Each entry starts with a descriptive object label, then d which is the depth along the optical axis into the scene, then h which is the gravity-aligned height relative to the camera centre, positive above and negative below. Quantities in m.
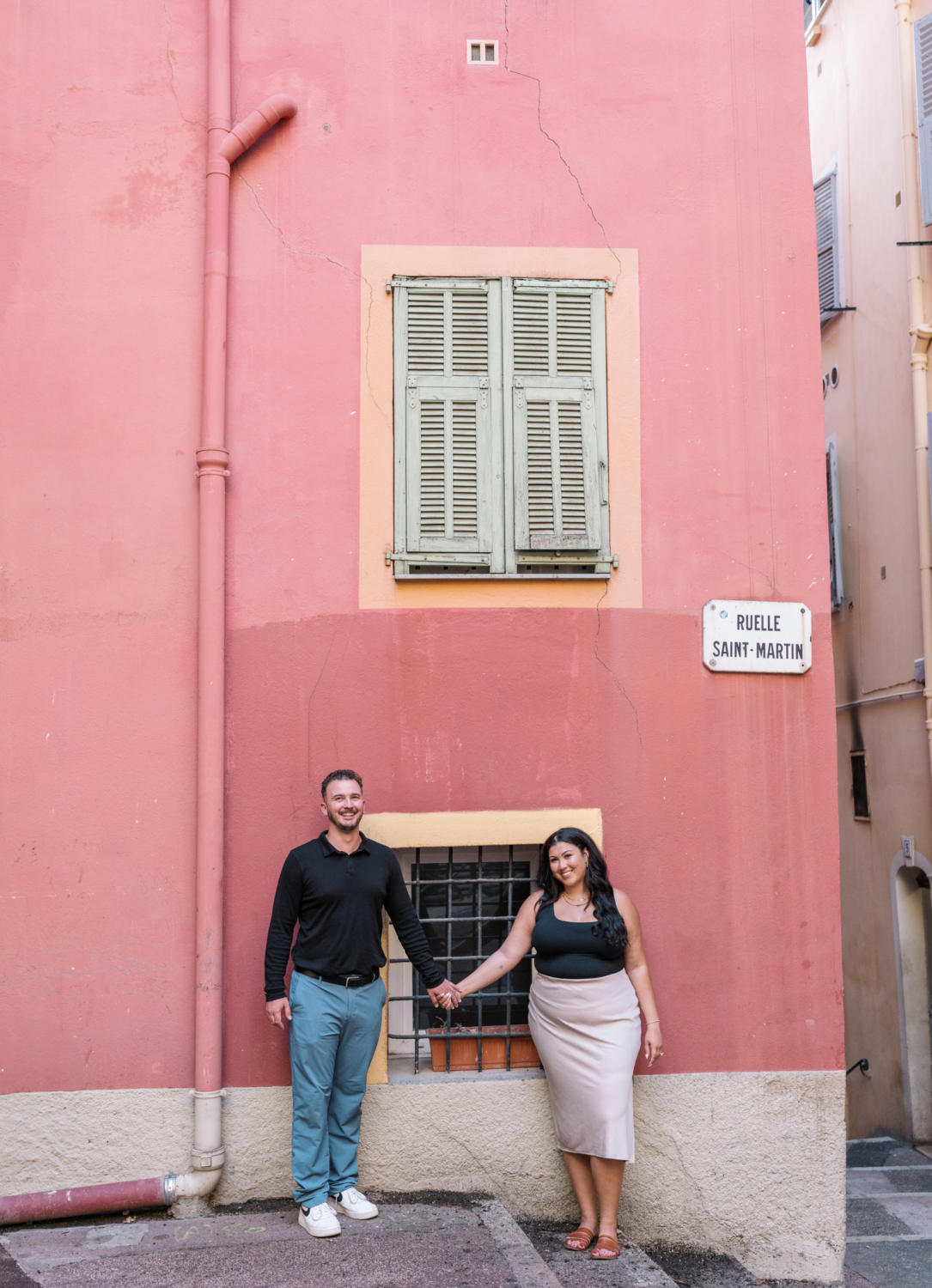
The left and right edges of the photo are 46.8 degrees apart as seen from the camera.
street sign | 5.23 +0.64
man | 4.54 -0.91
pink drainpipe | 4.69 +0.34
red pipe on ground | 4.65 -1.84
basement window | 5.11 -0.90
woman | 4.61 -1.02
